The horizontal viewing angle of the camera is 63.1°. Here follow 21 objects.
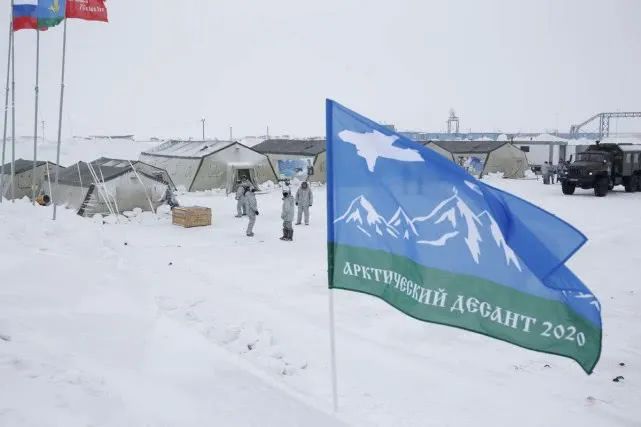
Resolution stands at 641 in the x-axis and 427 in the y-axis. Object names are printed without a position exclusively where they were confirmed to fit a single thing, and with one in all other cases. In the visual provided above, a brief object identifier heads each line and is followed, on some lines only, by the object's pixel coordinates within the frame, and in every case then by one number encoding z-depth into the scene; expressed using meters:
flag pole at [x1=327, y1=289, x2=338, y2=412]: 4.97
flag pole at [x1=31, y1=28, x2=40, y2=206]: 16.66
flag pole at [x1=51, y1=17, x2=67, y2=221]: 14.61
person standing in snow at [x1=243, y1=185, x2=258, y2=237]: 15.66
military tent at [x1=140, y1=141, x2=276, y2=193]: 27.70
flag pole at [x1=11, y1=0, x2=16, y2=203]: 17.89
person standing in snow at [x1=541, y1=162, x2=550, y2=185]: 33.28
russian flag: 16.70
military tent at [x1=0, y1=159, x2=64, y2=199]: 23.23
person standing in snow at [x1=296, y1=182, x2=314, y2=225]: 17.61
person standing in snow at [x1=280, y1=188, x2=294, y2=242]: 15.03
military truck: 26.28
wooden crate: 17.30
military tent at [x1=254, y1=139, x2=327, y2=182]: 32.28
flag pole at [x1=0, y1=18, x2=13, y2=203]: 17.29
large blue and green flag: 4.22
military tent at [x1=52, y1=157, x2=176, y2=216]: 19.08
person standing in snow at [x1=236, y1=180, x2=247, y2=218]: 19.45
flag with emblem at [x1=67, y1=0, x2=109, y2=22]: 14.41
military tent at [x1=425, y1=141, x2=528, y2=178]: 38.34
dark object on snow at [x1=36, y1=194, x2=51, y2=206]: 19.00
